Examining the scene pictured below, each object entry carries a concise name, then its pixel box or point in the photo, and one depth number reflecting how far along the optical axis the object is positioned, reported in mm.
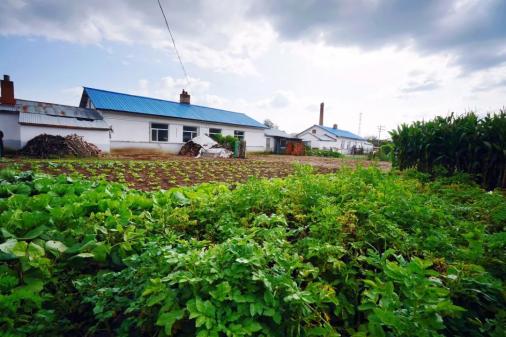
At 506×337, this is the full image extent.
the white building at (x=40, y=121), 13852
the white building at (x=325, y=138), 40094
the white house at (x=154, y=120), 17923
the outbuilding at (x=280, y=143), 29417
